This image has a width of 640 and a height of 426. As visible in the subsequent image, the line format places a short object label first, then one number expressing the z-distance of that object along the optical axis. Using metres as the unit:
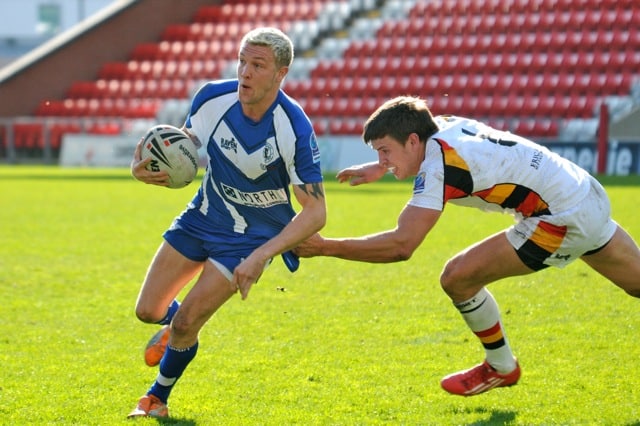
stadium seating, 51.15
